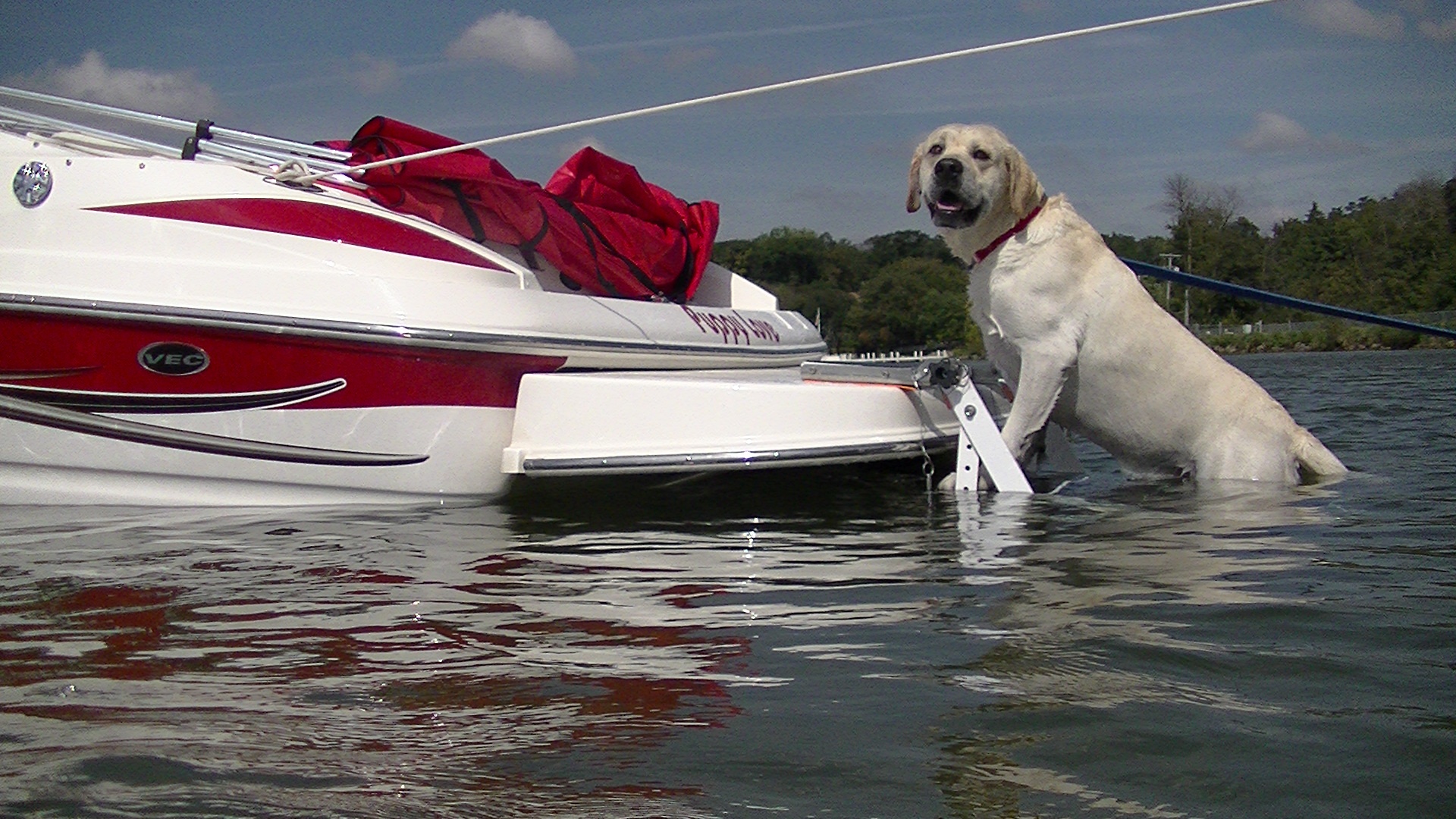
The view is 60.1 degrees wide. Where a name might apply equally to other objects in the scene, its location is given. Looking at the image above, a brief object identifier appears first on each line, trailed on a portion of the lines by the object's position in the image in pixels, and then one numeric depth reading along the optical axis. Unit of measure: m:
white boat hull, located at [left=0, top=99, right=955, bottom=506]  5.09
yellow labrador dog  5.61
